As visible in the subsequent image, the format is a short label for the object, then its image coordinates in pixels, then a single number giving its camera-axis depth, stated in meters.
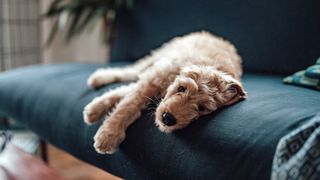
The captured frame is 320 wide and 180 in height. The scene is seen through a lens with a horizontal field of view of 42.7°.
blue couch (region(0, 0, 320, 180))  0.93
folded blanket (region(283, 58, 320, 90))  1.31
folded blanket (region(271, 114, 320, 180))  0.77
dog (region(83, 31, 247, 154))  1.06
